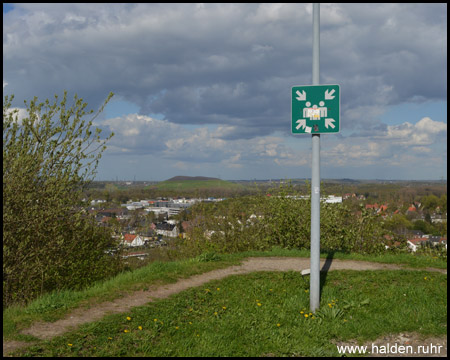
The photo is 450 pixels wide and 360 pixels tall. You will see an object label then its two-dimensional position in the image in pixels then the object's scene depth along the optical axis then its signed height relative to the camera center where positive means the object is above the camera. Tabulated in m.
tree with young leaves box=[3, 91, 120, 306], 7.50 -0.50
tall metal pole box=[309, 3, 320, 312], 7.04 -0.27
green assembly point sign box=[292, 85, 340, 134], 6.91 +1.24
